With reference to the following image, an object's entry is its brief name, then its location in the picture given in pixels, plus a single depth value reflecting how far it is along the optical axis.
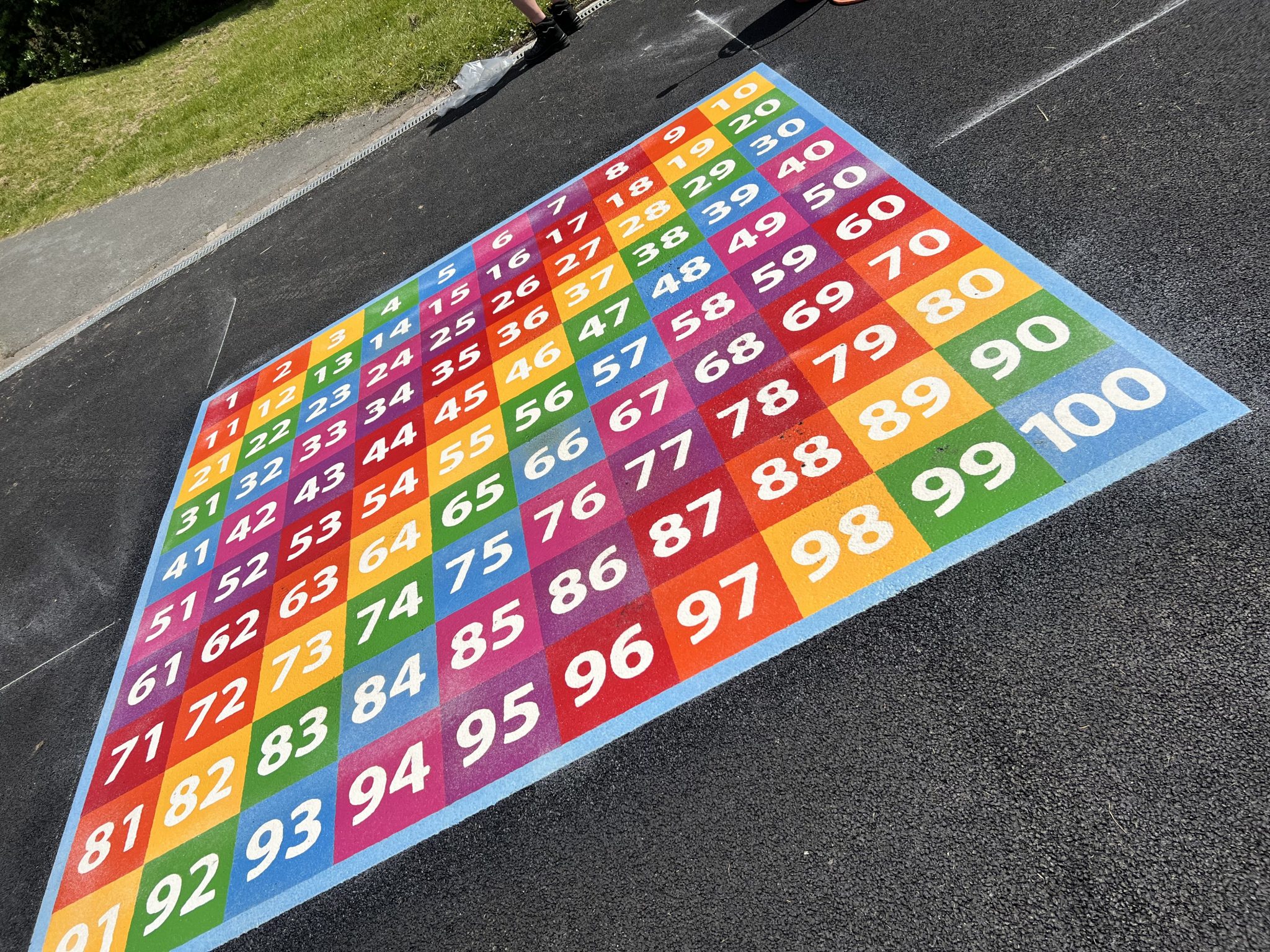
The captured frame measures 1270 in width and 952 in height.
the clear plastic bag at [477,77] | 8.30
